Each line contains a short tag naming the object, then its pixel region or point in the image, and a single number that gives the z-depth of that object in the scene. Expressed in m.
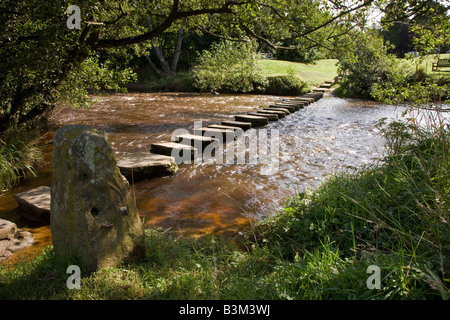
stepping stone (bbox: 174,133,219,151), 7.77
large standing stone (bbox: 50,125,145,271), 2.66
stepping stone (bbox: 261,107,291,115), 12.70
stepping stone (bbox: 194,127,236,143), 8.52
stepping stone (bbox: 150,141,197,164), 7.07
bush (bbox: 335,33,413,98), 17.98
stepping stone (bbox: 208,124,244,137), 9.20
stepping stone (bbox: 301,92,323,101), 17.39
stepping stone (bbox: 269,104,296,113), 13.62
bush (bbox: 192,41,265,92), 19.31
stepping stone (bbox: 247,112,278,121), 11.46
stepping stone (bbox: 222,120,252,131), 10.00
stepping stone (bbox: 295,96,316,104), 15.87
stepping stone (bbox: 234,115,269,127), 10.80
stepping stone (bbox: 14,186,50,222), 4.46
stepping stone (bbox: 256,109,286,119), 12.20
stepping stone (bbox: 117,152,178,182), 5.95
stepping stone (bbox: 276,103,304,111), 13.96
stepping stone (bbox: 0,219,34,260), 3.63
